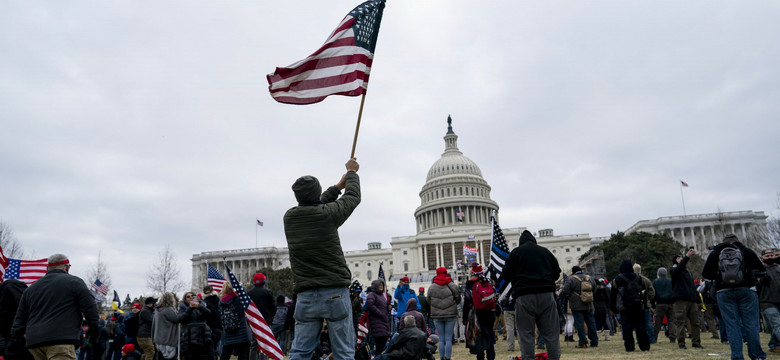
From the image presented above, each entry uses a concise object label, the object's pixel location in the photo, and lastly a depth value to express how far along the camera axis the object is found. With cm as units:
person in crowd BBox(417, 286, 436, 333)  1702
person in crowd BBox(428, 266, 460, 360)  1123
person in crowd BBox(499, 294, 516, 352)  1417
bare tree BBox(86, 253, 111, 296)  5196
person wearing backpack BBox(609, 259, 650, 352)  1188
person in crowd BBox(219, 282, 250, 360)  1041
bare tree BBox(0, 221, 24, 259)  4172
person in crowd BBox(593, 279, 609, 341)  1560
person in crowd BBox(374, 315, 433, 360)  811
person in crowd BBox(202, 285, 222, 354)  1055
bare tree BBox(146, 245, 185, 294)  5306
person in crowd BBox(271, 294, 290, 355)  1452
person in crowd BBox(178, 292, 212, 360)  1002
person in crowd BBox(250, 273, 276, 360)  1138
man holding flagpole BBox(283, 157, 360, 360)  555
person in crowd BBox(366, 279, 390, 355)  1112
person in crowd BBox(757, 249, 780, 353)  1033
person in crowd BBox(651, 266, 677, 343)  1338
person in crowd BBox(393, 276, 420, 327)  1659
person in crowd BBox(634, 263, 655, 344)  1303
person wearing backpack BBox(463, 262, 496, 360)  1020
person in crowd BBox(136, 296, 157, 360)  1127
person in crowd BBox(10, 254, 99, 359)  702
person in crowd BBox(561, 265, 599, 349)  1367
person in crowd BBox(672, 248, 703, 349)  1220
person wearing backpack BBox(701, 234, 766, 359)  880
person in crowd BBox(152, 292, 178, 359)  1026
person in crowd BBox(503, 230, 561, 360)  789
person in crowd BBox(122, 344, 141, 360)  1123
